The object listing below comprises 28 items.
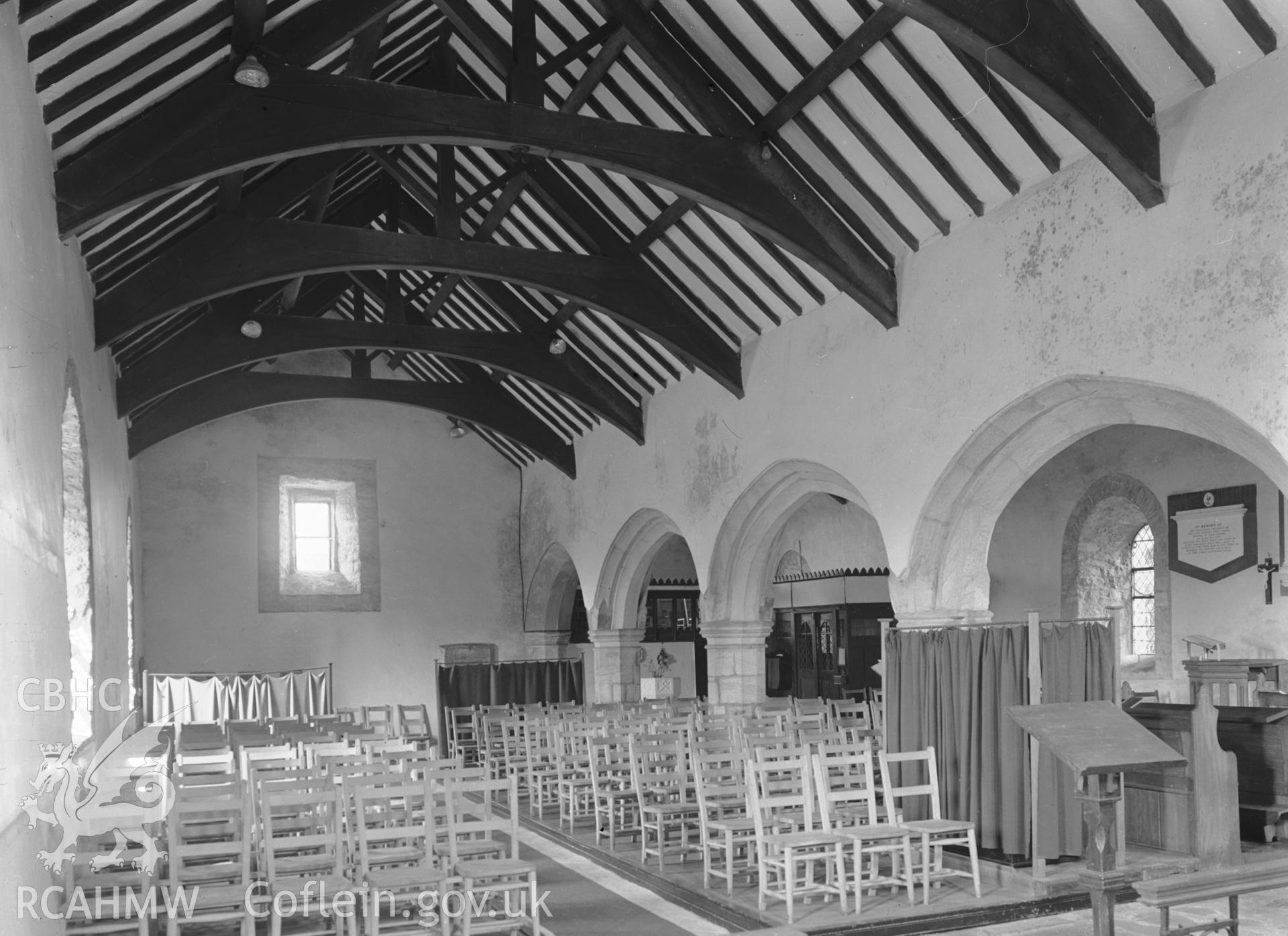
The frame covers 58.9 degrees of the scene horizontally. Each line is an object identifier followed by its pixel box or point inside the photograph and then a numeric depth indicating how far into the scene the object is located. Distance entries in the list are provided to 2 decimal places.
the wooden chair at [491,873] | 5.43
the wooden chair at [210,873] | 4.95
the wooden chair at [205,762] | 7.91
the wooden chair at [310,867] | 5.23
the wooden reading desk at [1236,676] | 10.03
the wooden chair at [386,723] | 11.78
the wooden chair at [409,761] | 6.67
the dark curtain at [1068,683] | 7.26
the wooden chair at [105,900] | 4.92
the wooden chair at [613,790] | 8.80
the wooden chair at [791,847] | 6.41
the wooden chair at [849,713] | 10.30
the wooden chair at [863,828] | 6.58
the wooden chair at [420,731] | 12.00
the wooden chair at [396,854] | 5.29
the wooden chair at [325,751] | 8.14
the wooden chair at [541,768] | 10.34
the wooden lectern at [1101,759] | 4.68
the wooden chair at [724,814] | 7.06
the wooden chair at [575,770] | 9.52
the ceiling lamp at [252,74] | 6.85
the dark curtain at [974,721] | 7.57
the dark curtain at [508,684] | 15.83
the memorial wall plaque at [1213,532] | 11.73
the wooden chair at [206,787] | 6.09
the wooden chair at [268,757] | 7.66
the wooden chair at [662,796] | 7.88
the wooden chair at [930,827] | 6.73
